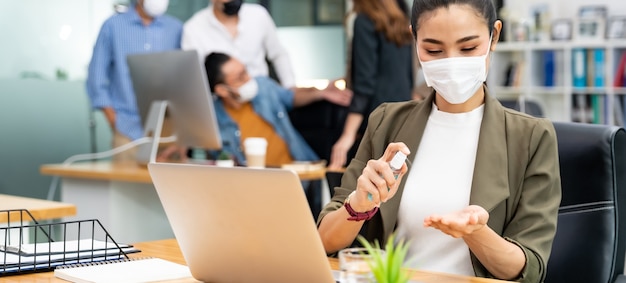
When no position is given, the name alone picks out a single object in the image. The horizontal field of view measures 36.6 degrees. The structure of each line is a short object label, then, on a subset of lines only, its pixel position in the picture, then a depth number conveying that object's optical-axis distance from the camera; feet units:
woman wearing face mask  5.59
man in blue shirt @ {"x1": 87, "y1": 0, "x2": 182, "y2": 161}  15.48
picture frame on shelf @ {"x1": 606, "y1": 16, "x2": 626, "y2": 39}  22.33
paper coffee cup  12.42
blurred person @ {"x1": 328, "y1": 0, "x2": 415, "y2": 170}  12.95
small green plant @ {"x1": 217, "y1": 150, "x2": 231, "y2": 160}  12.62
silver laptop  4.33
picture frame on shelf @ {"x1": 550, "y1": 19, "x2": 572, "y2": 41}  23.11
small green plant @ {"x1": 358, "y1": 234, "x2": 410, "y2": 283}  3.60
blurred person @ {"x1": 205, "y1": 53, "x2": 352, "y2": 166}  13.55
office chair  6.35
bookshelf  22.67
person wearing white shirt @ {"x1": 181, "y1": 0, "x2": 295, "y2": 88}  14.74
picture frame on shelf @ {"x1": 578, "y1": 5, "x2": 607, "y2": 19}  22.72
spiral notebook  5.09
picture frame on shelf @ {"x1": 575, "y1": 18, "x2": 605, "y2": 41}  22.70
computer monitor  12.42
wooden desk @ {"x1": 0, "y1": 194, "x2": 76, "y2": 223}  7.96
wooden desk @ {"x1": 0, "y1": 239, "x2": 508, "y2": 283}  4.97
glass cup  4.19
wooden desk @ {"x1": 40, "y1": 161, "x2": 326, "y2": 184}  12.39
